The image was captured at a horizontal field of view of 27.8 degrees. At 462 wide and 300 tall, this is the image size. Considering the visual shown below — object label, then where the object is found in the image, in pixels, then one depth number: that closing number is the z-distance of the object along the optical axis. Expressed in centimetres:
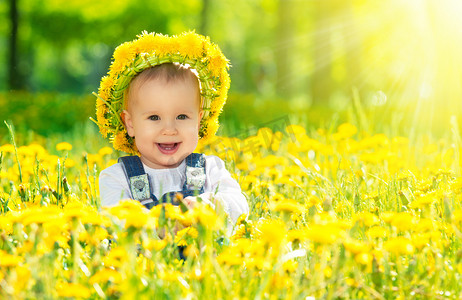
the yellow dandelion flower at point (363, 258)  100
